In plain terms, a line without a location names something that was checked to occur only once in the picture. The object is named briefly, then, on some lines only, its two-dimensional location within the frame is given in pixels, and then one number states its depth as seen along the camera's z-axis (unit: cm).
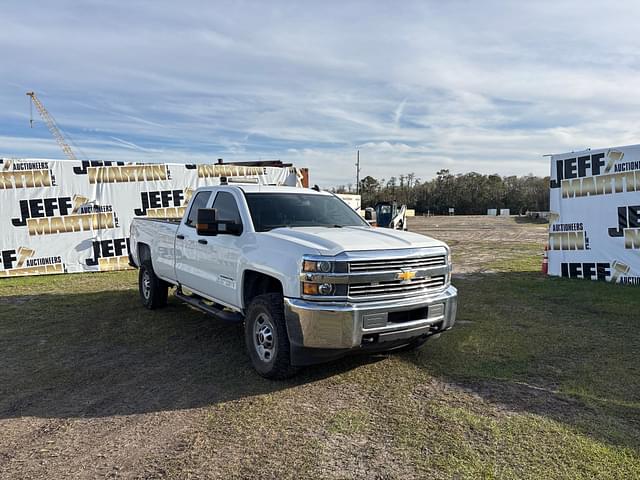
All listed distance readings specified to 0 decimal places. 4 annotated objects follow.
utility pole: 7619
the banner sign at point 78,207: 1236
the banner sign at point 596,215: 1014
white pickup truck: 426
